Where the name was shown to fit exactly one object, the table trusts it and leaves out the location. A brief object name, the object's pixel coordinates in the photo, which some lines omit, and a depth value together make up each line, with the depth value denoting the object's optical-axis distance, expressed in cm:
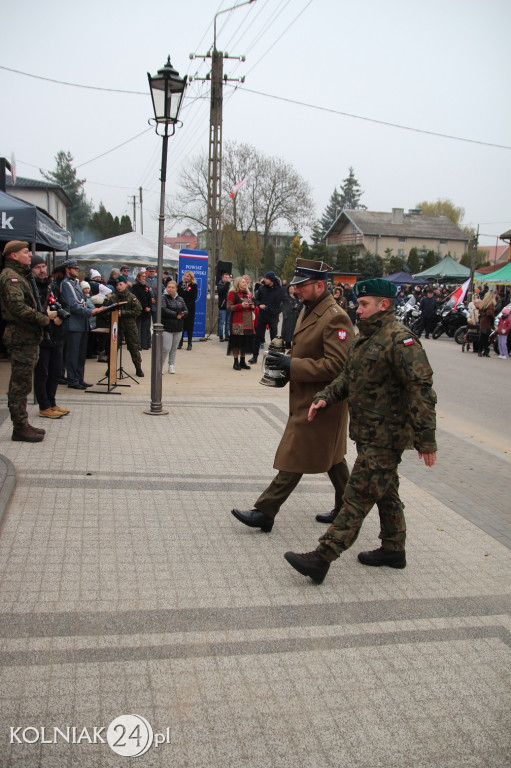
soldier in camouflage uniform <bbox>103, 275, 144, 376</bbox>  1090
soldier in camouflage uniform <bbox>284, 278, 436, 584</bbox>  360
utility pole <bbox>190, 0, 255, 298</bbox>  1906
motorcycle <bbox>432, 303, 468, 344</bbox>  2312
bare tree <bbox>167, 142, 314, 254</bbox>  5750
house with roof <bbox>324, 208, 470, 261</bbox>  6831
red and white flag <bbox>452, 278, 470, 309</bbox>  2452
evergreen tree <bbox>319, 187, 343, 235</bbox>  9349
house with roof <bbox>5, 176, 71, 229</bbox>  3858
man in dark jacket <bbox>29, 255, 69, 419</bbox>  712
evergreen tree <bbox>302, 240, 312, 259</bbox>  5545
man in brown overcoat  414
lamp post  807
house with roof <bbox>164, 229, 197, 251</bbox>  12862
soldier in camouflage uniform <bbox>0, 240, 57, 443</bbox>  617
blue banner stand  1686
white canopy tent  2039
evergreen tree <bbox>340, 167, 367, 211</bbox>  9550
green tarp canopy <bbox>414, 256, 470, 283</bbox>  4147
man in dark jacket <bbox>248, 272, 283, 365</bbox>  1359
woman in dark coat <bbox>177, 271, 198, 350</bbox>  1470
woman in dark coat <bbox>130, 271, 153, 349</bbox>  1376
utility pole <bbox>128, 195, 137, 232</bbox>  7562
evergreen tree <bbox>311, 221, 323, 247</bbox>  7220
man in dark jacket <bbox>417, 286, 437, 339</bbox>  2309
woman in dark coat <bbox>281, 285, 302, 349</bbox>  1566
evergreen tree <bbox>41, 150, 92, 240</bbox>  7675
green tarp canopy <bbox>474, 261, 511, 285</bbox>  2714
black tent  923
